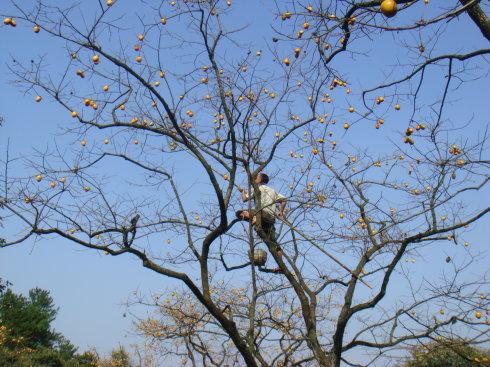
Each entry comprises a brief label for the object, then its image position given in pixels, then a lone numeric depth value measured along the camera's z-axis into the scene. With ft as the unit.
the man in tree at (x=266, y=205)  18.22
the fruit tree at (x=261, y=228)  14.07
